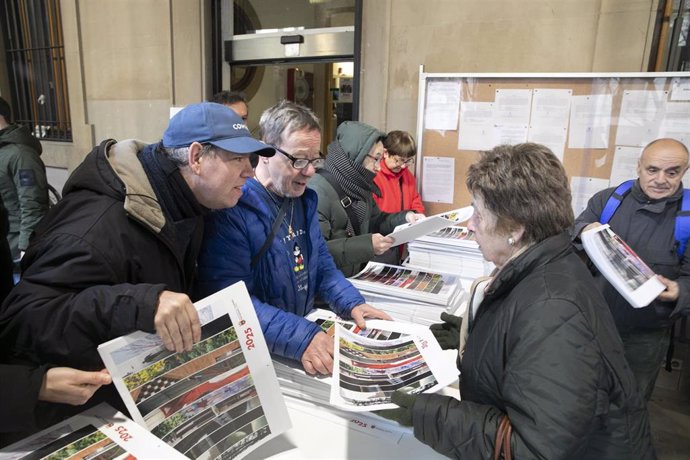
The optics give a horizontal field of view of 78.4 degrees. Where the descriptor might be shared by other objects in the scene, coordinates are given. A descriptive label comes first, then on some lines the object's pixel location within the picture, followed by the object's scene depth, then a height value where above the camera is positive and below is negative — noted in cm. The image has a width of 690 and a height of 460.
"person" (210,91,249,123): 317 +14
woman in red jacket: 310 -34
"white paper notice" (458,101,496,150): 324 +0
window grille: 600 +69
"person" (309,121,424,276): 201 -37
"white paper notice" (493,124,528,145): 317 -5
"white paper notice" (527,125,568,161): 307 -6
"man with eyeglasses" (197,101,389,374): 129 -44
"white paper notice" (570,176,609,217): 303 -42
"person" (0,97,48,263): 314 -49
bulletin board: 278 +5
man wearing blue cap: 84 -29
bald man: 218 -61
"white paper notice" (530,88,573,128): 301 +14
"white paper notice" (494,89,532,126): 311 +15
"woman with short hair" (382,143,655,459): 84 -46
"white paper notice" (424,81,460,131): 332 +15
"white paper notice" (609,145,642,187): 290 -23
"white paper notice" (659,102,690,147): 270 +6
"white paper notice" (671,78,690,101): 265 +26
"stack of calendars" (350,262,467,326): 169 -70
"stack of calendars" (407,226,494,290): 231 -72
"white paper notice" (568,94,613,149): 292 +5
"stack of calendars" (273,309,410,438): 111 -77
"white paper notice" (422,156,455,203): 347 -44
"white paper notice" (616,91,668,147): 277 +8
